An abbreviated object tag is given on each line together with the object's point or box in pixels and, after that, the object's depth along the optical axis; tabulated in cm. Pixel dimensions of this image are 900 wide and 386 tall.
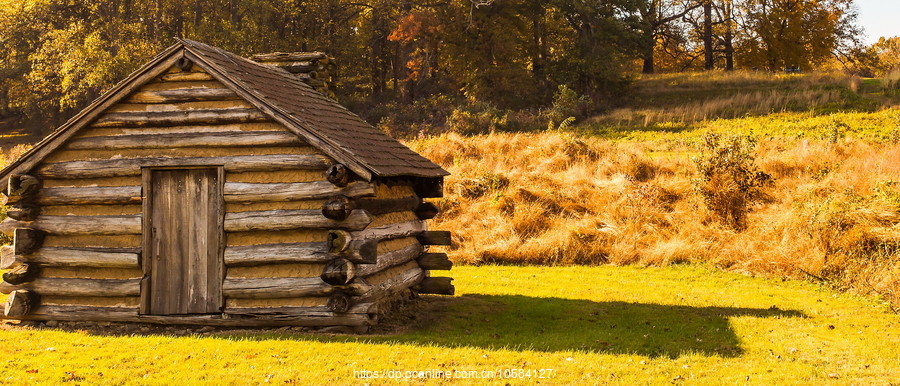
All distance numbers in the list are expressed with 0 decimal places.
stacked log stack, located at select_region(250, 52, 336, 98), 1499
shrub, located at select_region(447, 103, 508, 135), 3391
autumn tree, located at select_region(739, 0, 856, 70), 4419
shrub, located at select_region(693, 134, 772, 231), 1850
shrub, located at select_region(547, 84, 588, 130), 3456
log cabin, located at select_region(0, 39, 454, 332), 1055
